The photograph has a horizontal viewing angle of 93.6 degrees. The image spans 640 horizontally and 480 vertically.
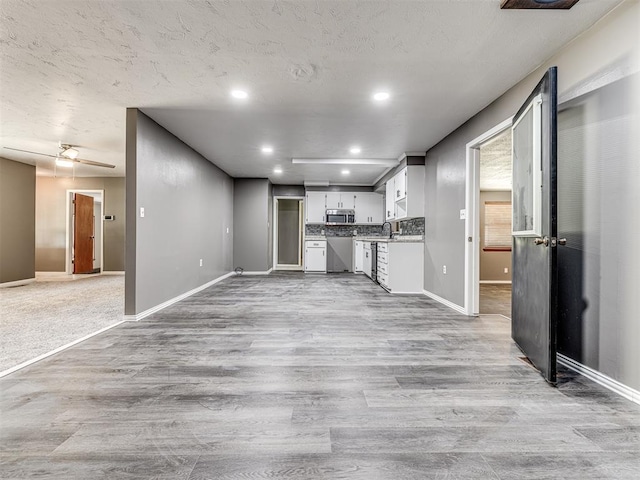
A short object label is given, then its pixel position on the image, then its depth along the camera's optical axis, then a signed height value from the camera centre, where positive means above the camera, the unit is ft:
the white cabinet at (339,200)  26.22 +3.29
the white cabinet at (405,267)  16.60 -1.62
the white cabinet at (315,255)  26.02 -1.51
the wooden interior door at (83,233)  23.99 +0.30
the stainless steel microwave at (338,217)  25.72 +1.77
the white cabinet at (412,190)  16.78 +2.74
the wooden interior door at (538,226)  6.28 +0.29
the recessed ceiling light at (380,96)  9.73 +4.69
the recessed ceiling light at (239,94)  9.66 +4.71
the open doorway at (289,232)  29.91 +0.56
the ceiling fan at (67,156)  14.96 +4.11
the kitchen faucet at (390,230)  23.56 +0.63
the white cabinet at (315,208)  26.14 +2.59
